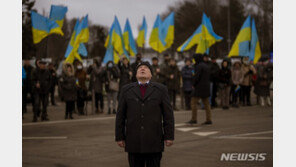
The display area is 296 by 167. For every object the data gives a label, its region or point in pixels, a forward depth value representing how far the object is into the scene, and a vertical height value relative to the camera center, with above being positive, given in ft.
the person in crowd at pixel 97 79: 52.90 -0.30
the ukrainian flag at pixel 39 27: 46.65 +5.08
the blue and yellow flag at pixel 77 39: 53.57 +4.59
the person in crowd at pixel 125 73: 51.82 +0.39
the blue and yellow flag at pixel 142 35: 73.58 +6.80
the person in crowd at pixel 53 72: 53.06 +0.50
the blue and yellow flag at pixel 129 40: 69.31 +5.58
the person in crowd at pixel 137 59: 52.40 +2.00
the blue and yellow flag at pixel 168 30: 67.10 +6.83
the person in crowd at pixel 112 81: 52.42 -0.53
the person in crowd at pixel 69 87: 47.88 -1.12
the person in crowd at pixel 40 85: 45.44 -0.86
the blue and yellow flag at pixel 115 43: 60.70 +4.48
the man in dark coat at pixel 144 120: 16.94 -1.62
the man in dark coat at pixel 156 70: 54.80 +0.78
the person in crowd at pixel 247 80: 60.23 -0.44
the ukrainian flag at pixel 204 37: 62.34 +5.40
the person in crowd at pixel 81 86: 52.34 -1.11
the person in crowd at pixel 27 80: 49.94 -0.42
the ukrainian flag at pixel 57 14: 48.80 +6.71
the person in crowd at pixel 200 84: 39.81 -0.65
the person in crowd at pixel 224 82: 56.49 -0.67
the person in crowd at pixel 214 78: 57.16 -0.18
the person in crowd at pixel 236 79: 59.26 -0.31
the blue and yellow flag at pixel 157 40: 66.33 +5.32
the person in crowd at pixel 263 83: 59.72 -0.83
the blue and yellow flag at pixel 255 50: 61.41 +3.58
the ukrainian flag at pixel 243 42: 61.00 +4.68
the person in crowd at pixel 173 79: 55.93 -0.30
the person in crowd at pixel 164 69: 55.83 +0.92
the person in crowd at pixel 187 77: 56.00 -0.06
